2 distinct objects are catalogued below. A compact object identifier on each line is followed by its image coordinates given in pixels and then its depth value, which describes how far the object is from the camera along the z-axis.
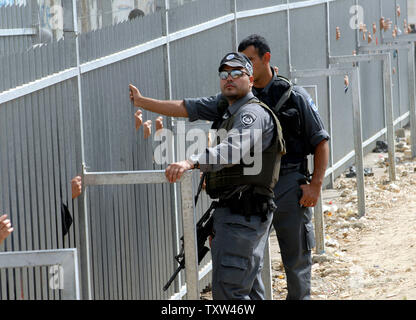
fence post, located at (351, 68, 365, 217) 18.72
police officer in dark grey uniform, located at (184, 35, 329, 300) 10.67
